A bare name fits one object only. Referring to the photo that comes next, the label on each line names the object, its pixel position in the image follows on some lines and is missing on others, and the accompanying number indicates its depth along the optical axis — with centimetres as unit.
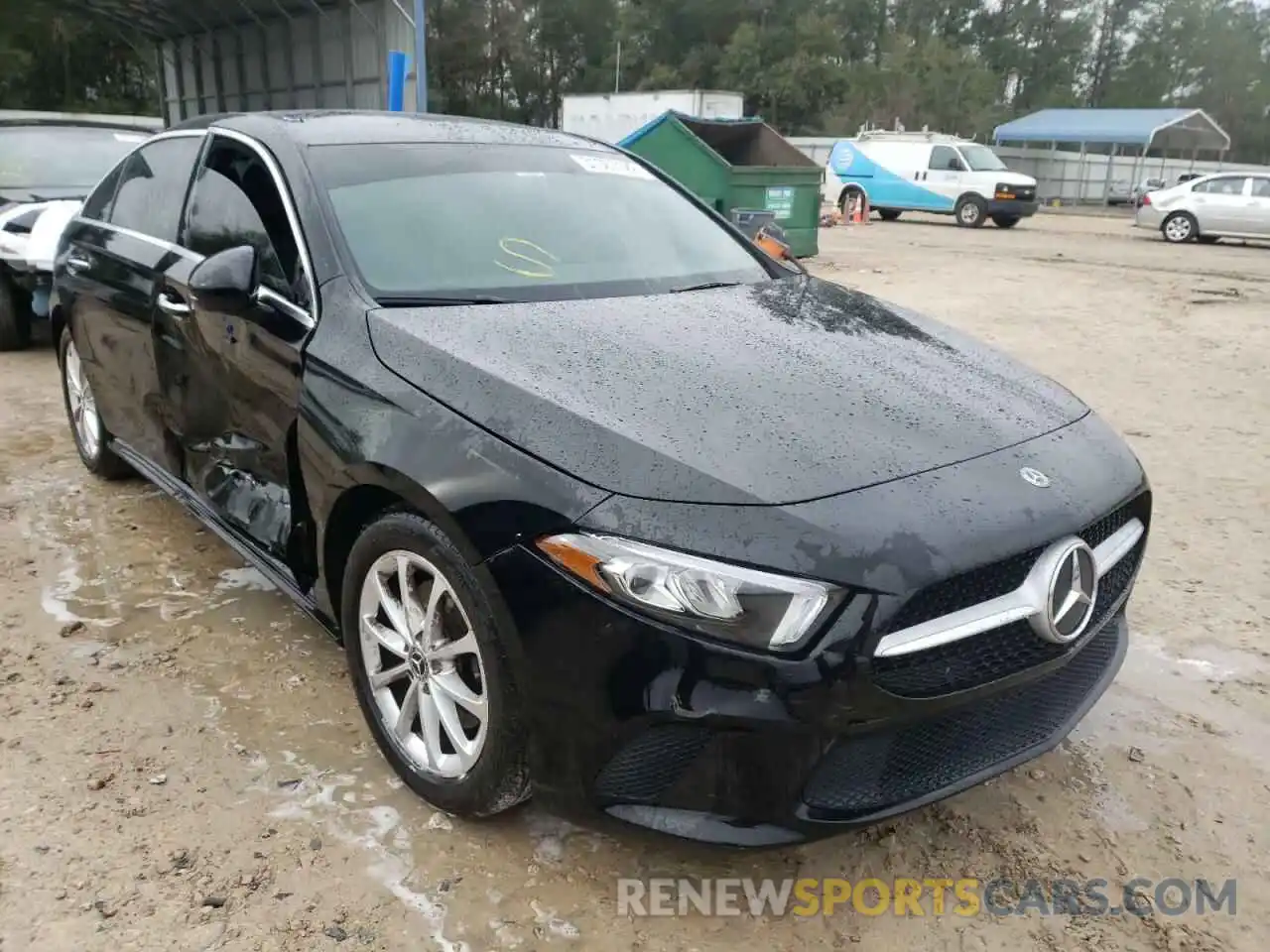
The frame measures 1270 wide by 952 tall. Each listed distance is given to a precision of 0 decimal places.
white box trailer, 2491
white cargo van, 2231
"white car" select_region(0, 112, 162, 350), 661
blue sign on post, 1384
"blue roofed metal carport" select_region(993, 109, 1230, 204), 3325
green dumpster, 1219
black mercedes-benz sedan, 185
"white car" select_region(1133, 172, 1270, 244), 1869
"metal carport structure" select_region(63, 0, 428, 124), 1617
